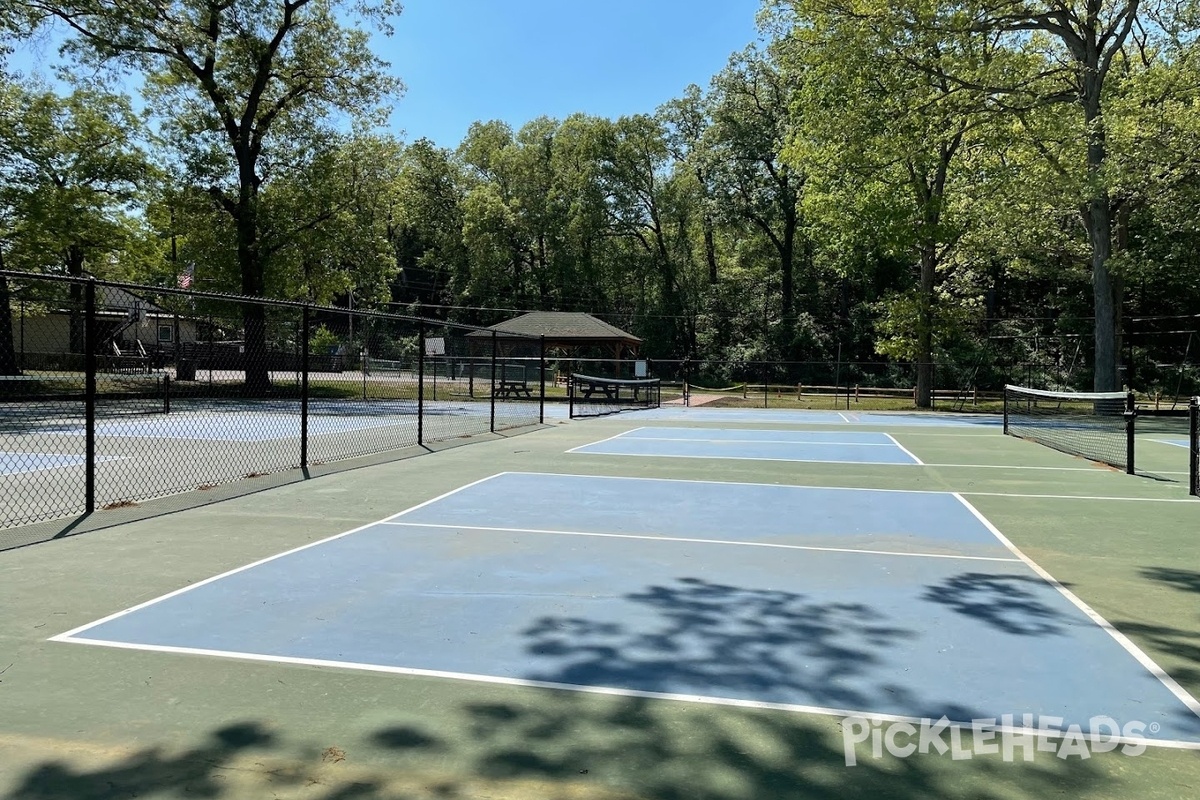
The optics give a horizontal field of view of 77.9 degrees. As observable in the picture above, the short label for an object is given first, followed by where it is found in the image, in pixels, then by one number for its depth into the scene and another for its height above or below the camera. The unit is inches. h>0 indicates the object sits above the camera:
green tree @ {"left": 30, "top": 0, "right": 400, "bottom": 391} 1167.0 +476.4
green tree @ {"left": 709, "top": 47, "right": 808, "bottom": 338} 2001.7 +593.7
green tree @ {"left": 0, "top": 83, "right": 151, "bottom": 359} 1135.0 +313.1
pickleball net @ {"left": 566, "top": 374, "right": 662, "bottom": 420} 1059.6 -43.4
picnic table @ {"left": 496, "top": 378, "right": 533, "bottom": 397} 1228.8 -29.4
